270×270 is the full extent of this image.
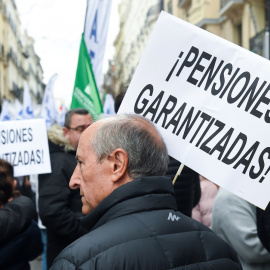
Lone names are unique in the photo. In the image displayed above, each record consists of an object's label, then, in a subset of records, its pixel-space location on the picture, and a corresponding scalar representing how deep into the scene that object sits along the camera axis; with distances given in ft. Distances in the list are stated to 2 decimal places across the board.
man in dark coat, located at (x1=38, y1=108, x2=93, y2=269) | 12.70
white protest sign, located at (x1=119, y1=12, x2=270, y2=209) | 7.82
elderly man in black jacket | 5.25
